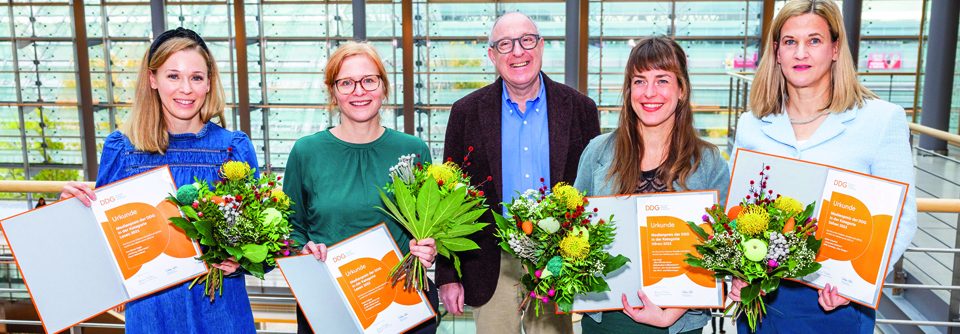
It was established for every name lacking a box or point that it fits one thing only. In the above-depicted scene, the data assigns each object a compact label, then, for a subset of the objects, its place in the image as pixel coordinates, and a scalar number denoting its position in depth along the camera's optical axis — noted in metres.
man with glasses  2.28
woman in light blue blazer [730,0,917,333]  1.69
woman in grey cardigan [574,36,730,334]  1.83
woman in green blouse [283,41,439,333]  2.01
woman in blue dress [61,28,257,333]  1.91
